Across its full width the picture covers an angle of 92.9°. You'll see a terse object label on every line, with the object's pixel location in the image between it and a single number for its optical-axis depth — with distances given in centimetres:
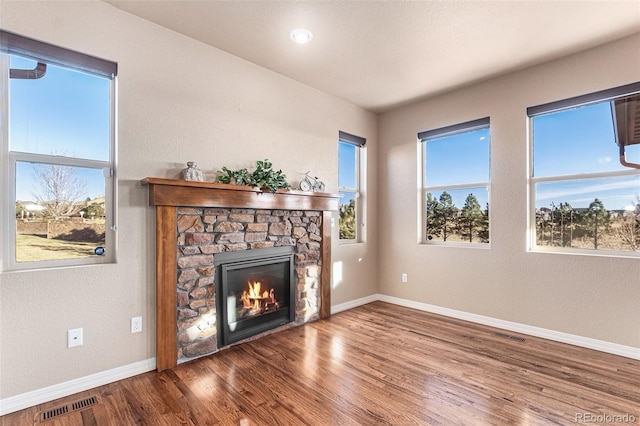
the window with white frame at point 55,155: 205
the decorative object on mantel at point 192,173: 264
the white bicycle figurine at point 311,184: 365
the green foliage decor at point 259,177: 294
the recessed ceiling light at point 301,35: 263
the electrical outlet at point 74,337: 217
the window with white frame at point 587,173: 283
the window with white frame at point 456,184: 376
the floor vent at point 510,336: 314
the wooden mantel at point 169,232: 248
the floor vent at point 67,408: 192
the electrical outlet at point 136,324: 245
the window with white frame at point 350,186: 433
